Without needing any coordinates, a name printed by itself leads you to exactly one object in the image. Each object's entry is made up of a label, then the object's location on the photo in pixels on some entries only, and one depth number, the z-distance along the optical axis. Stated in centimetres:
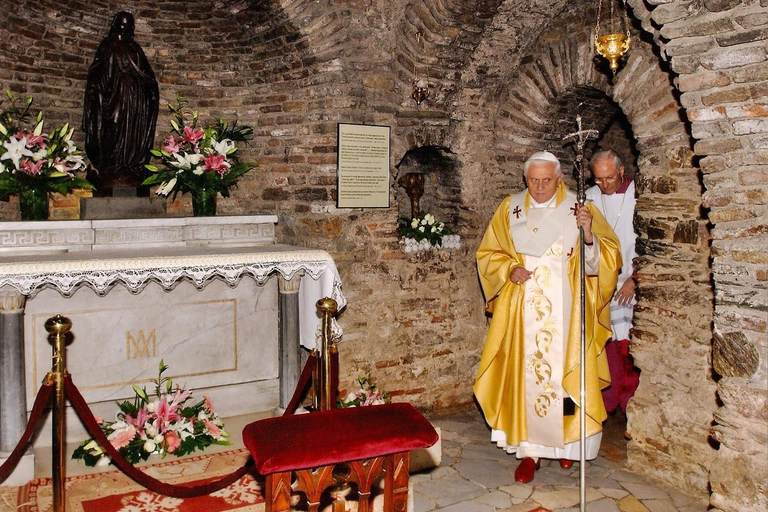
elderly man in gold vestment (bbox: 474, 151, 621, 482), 511
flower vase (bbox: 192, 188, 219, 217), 602
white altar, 472
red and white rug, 437
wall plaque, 608
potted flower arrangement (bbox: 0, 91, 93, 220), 536
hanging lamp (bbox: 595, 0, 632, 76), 515
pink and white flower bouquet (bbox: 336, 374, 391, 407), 536
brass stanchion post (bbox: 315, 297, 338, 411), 445
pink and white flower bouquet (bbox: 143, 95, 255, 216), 594
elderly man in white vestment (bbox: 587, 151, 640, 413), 577
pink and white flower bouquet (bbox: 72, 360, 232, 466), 498
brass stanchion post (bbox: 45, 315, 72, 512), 365
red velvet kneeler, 303
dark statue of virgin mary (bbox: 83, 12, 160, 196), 587
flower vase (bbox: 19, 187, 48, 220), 550
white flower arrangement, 660
